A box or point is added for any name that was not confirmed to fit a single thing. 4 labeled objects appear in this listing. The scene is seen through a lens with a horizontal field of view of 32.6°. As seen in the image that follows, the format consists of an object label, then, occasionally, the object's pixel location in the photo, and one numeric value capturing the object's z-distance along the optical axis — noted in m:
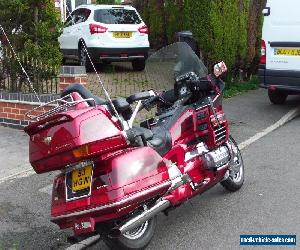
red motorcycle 3.46
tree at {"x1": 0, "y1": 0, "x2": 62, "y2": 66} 7.91
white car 12.98
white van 9.17
